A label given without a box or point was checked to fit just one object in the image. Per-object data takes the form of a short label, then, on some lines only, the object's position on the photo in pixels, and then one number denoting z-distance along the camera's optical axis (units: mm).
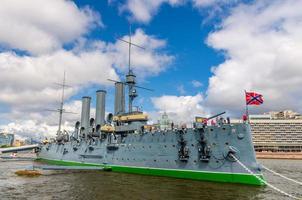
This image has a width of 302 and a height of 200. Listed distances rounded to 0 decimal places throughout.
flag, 24116
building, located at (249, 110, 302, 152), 139512
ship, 23969
